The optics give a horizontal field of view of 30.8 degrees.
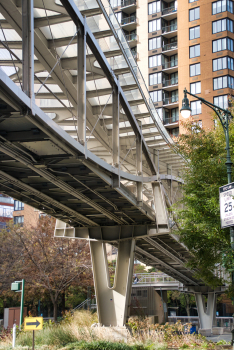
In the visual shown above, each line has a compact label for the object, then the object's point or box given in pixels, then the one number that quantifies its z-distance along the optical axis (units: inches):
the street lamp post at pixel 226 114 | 562.4
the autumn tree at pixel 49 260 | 1441.9
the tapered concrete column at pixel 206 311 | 1974.0
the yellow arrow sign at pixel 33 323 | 506.3
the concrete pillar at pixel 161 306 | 2291.6
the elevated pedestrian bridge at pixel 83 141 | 457.7
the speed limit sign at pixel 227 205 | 505.9
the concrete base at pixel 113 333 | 788.9
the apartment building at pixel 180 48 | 2442.2
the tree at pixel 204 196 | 645.9
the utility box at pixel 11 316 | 986.1
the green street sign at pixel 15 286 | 745.7
